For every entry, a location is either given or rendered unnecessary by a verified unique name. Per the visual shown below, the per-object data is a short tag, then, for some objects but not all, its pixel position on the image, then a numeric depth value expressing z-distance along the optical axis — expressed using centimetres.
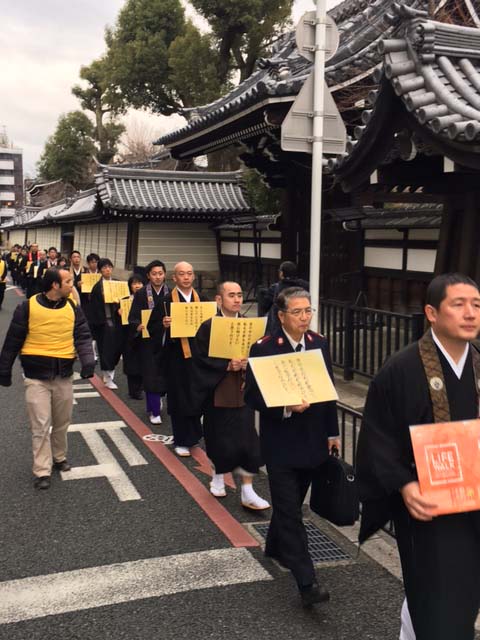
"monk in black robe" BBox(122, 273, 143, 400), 803
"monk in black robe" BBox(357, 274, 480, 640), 241
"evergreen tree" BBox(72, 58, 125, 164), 3906
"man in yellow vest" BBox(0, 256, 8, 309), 1781
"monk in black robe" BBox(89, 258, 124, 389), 914
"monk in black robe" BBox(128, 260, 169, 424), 712
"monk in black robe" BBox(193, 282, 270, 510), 478
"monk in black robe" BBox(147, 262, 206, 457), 605
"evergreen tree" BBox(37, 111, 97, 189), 4125
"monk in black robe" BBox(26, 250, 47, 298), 1494
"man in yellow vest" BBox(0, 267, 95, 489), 531
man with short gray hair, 354
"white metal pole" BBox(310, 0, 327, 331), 554
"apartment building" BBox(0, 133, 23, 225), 9631
